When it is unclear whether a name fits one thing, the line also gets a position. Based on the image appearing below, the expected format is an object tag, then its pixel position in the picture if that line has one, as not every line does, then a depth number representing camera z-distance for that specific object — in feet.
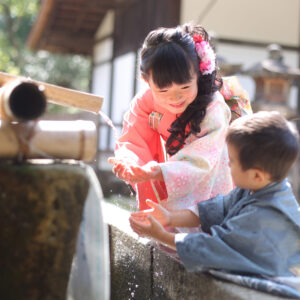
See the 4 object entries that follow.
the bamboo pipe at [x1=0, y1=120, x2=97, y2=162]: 4.82
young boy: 5.99
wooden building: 29.50
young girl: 7.65
